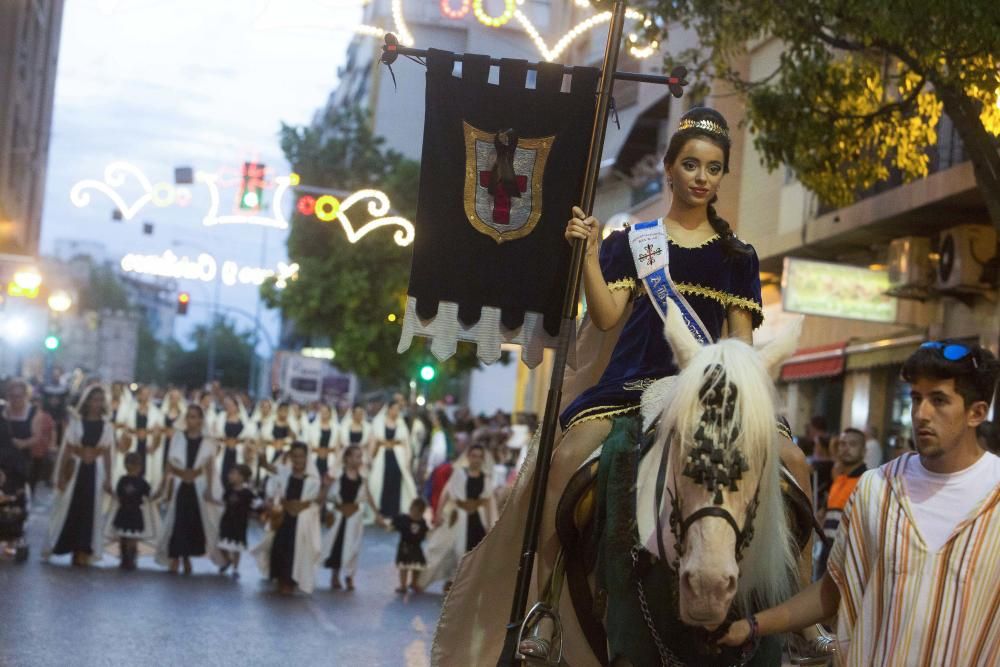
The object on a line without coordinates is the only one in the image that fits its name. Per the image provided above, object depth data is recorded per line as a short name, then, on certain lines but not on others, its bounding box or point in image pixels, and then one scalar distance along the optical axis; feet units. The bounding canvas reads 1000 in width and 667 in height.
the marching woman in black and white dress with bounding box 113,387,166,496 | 69.31
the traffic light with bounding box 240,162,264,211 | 77.71
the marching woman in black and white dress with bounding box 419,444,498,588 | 61.11
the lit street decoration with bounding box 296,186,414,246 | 70.23
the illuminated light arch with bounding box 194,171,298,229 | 76.02
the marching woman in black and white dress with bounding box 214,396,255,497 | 81.00
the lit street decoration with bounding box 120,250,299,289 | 82.43
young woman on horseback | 18.72
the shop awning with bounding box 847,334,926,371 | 69.72
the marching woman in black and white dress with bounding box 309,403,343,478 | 85.92
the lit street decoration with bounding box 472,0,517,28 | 54.70
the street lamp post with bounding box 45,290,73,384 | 133.18
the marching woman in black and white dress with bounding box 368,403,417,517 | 86.33
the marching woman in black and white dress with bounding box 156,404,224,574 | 62.28
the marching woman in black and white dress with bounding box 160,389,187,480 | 70.23
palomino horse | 14.40
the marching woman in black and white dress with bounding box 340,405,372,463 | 85.71
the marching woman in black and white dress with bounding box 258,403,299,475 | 89.20
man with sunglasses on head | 13.79
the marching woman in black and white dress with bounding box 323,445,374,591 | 61.52
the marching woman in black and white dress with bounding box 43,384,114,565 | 60.70
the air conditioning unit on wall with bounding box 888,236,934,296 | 66.64
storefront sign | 69.03
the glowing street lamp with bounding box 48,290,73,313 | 132.67
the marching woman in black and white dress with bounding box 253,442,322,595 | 57.77
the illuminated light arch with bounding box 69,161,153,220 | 71.46
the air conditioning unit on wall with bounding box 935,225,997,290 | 62.69
